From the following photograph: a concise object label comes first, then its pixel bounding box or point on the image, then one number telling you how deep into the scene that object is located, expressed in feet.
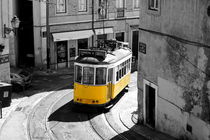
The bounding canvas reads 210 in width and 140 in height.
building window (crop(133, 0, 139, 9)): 131.03
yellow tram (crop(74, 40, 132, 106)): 73.51
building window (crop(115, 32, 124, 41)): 129.59
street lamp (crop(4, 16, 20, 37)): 82.53
